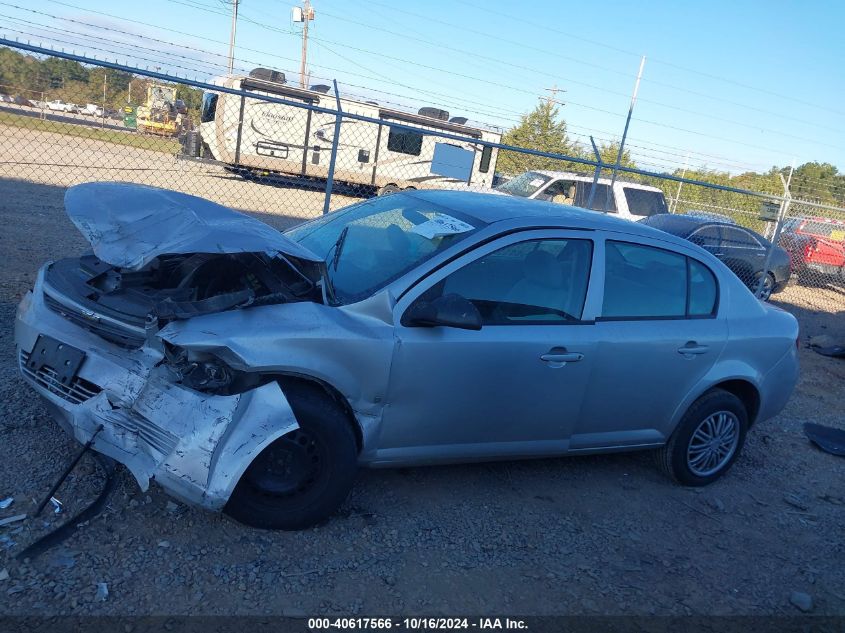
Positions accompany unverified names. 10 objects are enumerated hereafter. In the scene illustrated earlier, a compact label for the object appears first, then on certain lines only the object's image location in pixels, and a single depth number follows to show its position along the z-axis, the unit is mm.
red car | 14742
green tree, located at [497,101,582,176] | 25547
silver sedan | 3072
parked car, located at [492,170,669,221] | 13016
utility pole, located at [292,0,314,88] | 34225
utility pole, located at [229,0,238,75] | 36297
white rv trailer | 19281
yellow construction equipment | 14578
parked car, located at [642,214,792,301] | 10617
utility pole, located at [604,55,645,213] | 10352
